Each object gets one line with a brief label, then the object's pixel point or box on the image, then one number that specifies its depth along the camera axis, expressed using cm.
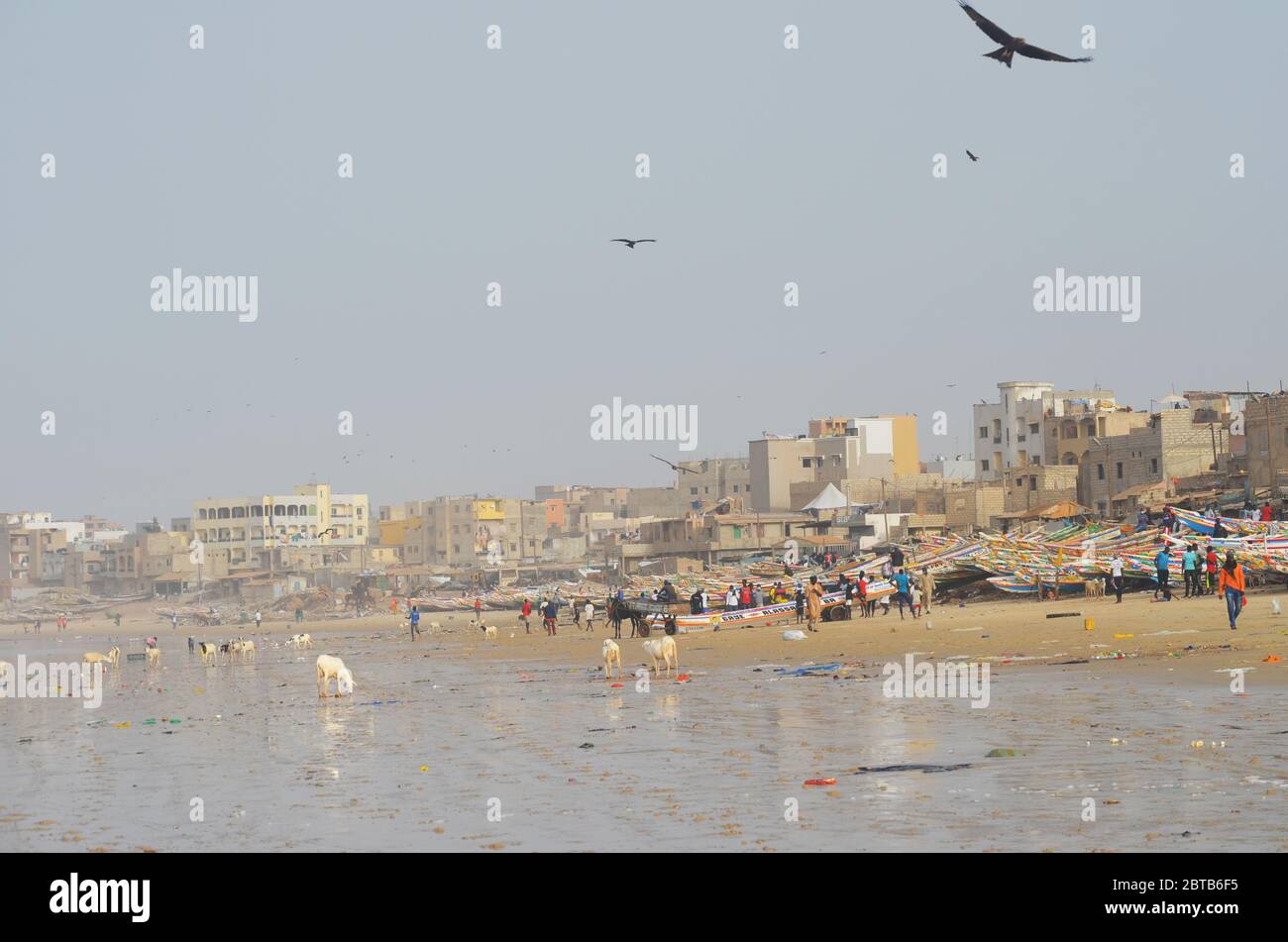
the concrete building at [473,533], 14688
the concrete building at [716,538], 9006
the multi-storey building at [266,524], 15188
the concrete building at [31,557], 16112
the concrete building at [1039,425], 8988
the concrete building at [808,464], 10981
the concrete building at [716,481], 12762
